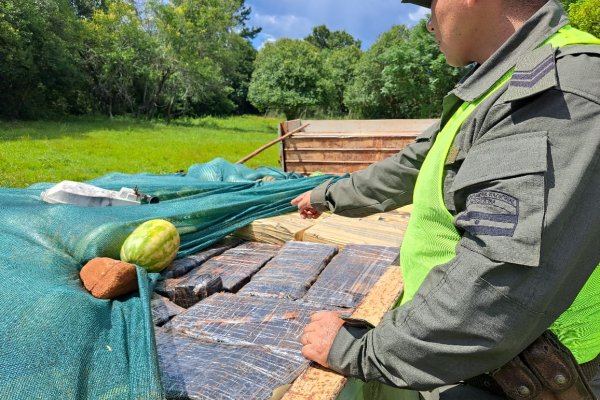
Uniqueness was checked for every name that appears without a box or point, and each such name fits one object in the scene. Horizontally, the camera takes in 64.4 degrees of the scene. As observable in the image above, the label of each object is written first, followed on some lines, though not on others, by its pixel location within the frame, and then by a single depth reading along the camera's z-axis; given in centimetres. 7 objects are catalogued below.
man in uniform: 108
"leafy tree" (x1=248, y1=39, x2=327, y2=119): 3381
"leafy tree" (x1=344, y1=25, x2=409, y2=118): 2998
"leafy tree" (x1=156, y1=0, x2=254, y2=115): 3155
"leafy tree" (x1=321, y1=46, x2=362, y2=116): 3691
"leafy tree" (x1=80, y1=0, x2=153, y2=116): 2978
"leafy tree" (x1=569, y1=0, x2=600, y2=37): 1292
